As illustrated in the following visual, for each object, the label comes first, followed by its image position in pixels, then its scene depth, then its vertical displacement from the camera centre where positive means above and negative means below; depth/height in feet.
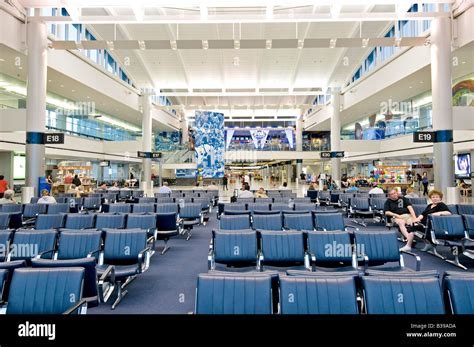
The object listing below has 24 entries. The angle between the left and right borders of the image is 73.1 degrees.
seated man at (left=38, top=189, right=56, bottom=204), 28.91 -1.74
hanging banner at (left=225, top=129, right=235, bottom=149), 125.29 +17.42
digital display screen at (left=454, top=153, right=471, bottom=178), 54.95 +2.50
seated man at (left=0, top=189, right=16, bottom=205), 29.58 -1.62
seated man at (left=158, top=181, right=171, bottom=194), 44.19 -1.33
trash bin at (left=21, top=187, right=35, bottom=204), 39.04 -1.58
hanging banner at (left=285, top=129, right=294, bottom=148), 119.08 +16.68
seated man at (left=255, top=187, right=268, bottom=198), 37.72 -1.66
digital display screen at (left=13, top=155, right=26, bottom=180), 62.44 +2.77
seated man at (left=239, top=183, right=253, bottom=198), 36.48 -1.48
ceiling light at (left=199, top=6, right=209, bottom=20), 39.79 +21.19
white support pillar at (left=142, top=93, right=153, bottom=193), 80.59 +11.08
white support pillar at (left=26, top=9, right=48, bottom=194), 40.11 +9.74
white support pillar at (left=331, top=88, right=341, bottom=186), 77.66 +12.02
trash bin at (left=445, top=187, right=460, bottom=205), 38.34 -1.90
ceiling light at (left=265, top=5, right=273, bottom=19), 39.19 +21.05
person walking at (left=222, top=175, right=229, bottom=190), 96.25 -0.82
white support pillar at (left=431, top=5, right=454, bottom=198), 39.04 +8.97
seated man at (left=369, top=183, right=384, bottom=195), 38.67 -1.39
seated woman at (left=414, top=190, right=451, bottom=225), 21.08 -1.94
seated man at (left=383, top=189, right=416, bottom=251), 21.76 -2.36
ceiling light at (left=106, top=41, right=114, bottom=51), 44.12 +18.95
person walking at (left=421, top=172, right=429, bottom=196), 63.95 -1.01
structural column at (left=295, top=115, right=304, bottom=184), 120.39 +18.63
